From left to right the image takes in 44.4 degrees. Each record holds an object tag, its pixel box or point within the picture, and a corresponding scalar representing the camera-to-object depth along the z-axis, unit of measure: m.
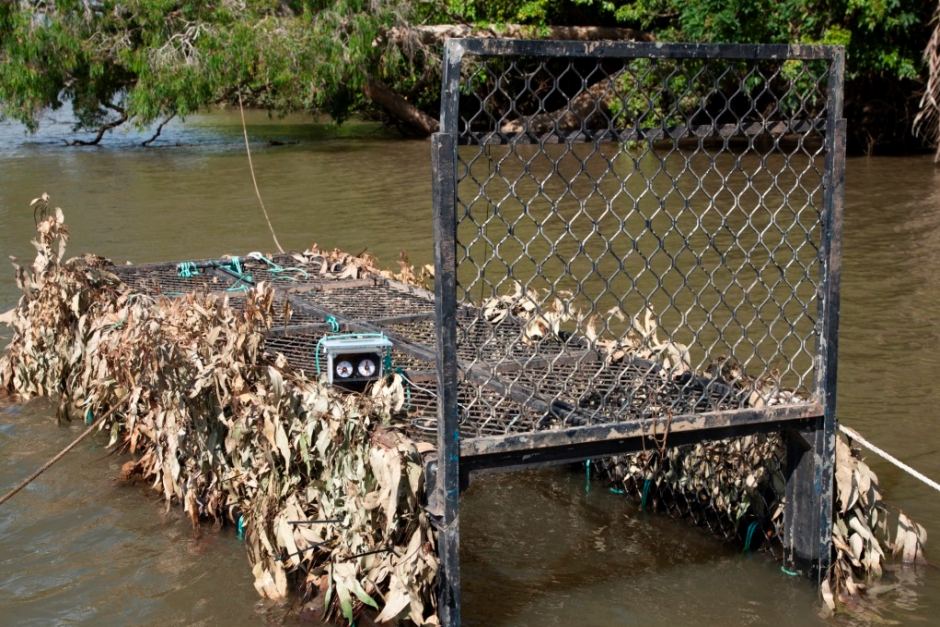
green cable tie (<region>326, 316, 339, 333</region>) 6.53
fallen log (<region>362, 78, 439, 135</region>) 24.77
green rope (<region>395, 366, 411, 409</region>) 5.22
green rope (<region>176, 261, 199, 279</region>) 8.28
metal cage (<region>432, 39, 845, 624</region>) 3.83
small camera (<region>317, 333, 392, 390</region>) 5.05
